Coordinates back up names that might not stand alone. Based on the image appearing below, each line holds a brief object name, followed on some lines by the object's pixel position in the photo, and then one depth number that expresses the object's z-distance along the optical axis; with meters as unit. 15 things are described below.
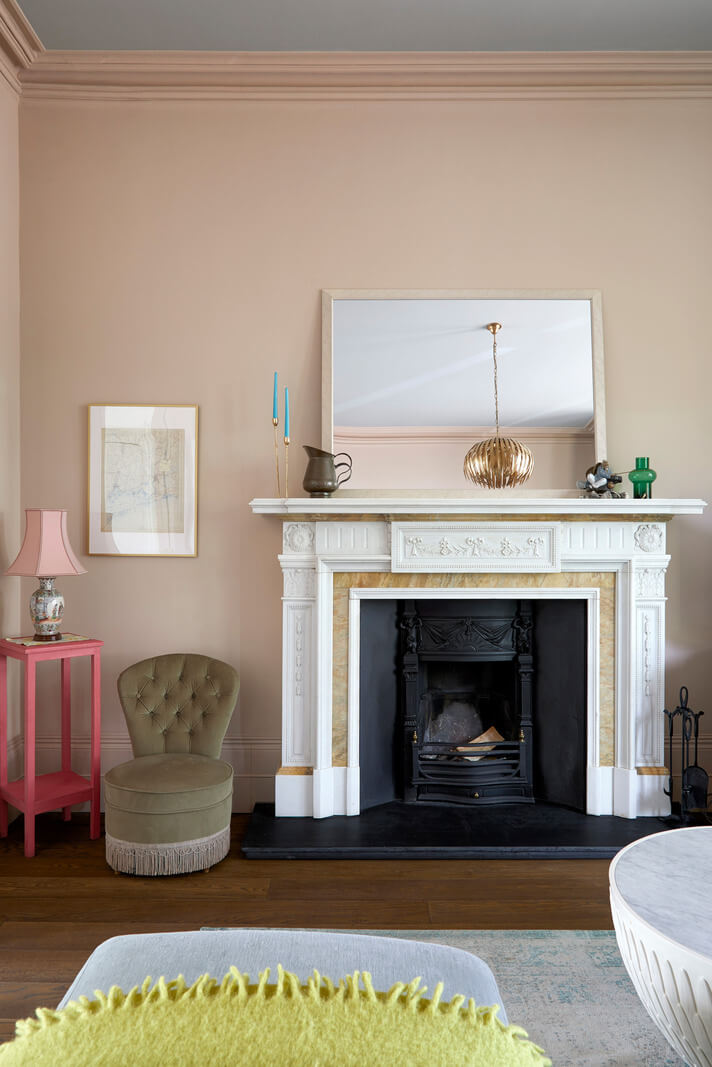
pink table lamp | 2.87
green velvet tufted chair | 2.57
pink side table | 2.80
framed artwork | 3.28
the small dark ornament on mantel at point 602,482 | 3.09
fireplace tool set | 2.94
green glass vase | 3.08
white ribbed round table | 1.26
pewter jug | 3.07
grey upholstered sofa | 1.23
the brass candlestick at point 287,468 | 3.26
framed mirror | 3.21
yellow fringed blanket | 0.89
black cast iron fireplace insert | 3.19
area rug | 1.69
